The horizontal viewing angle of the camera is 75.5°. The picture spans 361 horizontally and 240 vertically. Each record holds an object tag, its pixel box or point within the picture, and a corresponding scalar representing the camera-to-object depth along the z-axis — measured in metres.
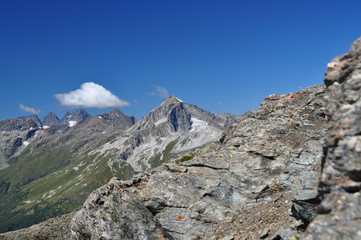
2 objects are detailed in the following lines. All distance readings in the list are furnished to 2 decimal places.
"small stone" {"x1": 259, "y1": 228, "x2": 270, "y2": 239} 15.63
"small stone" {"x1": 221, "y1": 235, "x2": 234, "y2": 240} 17.93
